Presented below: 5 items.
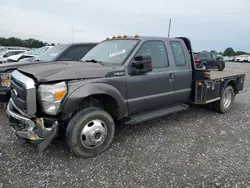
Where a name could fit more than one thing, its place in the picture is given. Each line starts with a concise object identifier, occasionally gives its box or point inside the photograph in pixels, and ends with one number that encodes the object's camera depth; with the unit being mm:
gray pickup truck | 2953
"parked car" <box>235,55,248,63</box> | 42844
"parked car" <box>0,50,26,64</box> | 15452
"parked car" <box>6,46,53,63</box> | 13355
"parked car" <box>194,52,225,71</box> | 16219
